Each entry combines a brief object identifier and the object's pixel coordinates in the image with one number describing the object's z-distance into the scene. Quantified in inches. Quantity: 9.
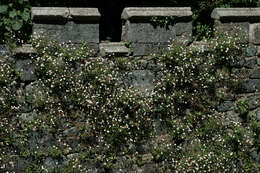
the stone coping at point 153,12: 313.1
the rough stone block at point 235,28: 339.1
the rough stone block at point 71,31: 300.7
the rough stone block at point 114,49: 315.8
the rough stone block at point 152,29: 316.3
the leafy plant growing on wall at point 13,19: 295.4
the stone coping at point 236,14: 333.2
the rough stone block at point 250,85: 355.7
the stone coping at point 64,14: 294.0
